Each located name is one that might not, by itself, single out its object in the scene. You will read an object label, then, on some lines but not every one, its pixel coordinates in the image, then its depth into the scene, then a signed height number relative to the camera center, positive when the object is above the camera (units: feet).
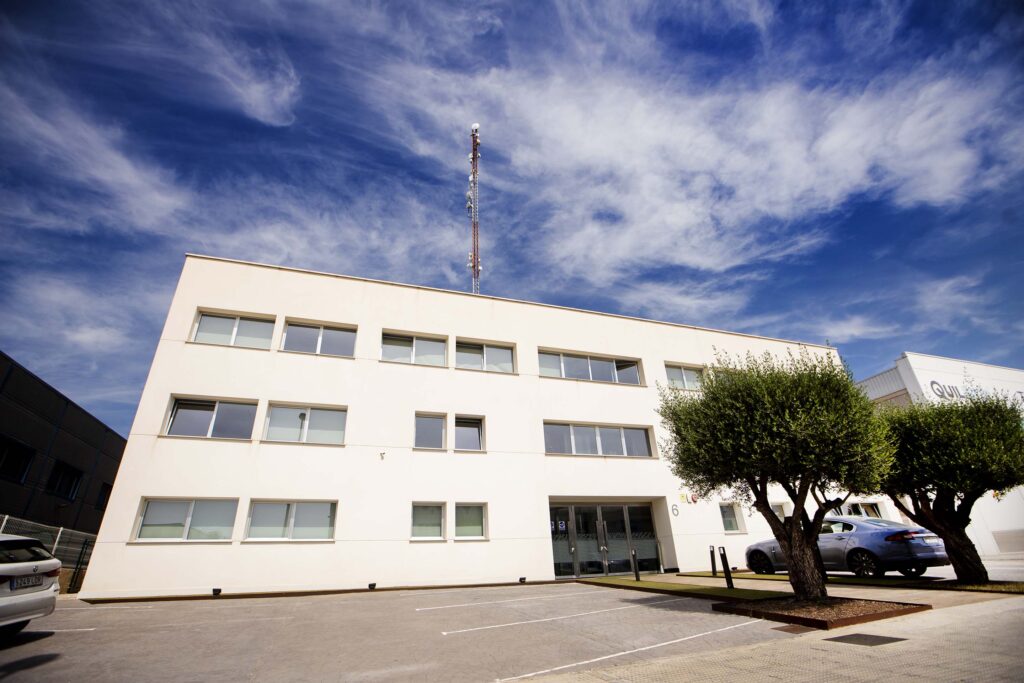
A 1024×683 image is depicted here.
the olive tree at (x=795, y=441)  31.30 +6.48
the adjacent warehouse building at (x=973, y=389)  79.46 +26.14
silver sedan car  39.96 -0.60
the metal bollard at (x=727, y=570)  40.75 -2.02
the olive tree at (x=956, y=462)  36.35 +5.53
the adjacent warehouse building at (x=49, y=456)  74.43 +18.89
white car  21.70 -0.68
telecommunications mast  106.83 +72.66
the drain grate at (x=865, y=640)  20.81 -4.17
